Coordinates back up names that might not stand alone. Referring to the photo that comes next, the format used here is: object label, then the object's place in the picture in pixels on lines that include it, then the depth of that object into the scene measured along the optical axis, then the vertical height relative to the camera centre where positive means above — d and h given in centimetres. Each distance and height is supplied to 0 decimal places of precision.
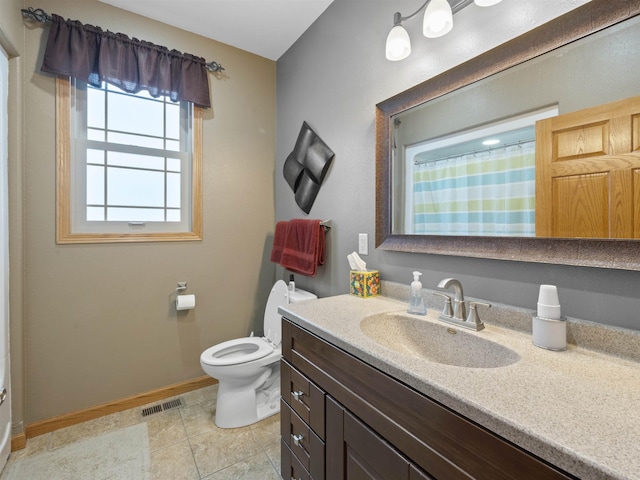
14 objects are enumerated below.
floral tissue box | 151 -22
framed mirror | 84 +48
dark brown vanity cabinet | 59 -49
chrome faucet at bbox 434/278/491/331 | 104 -26
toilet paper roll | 207 -44
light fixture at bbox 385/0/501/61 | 110 +82
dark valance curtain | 172 +111
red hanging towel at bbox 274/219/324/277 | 184 -6
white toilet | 176 -79
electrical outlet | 164 -3
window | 183 +48
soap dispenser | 122 -25
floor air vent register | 197 -113
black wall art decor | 192 +50
